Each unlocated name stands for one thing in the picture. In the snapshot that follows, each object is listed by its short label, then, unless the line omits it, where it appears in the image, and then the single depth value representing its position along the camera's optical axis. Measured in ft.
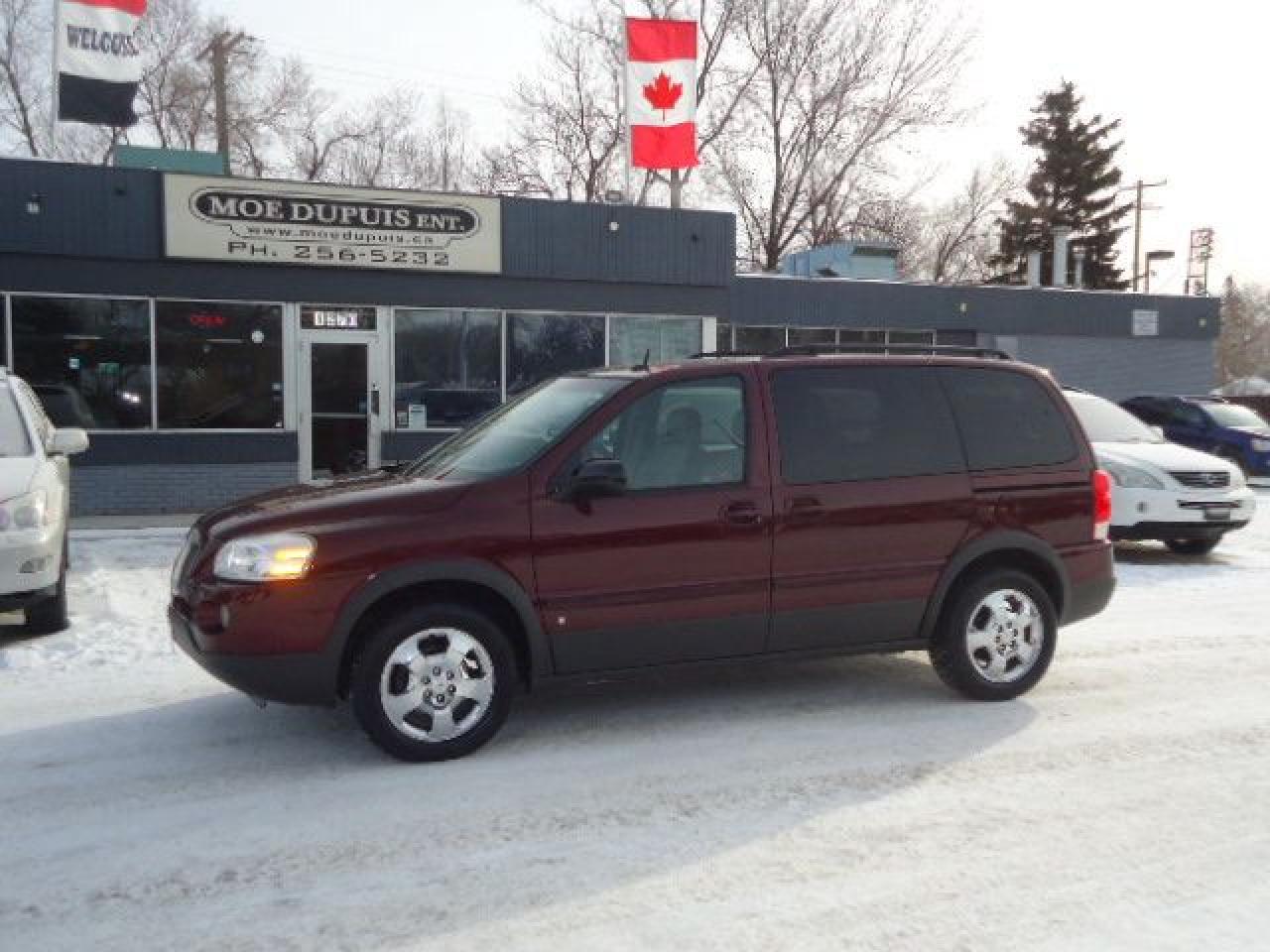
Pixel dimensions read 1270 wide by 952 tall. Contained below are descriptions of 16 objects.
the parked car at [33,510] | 22.56
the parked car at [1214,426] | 66.28
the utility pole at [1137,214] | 175.32
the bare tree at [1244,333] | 223.22
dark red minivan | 16.02
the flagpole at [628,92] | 56.90
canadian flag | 57.26
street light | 130.50
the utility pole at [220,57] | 97.55
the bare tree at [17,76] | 131.44
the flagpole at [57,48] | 47.01
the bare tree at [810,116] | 120.26
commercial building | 45.21
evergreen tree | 169.27
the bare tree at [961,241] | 177.47
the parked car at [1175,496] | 36.37
